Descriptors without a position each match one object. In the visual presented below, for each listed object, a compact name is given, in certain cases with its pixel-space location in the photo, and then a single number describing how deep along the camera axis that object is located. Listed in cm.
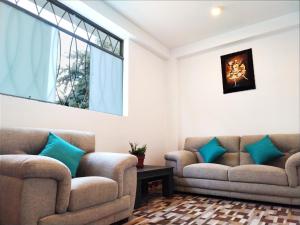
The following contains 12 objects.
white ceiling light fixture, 320
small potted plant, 301
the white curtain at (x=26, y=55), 223
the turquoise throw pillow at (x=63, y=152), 189
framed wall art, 372
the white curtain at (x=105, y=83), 319
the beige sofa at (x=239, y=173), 243
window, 229
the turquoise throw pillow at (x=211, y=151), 329
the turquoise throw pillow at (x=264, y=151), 288
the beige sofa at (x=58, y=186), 131
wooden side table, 248
